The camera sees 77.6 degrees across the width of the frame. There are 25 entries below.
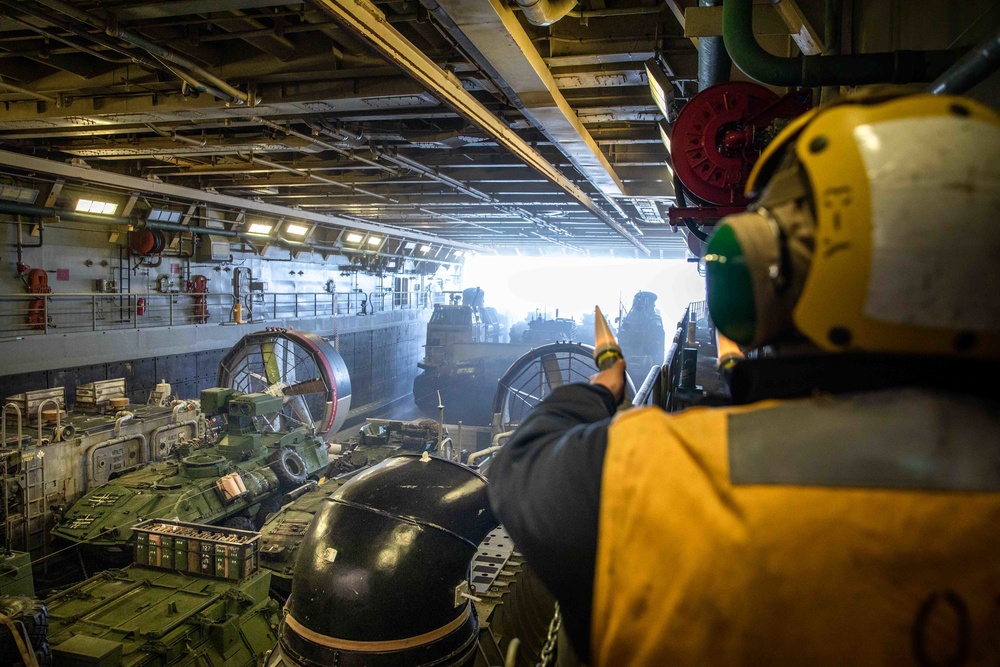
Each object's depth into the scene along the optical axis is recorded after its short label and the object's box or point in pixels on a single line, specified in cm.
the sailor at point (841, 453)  92
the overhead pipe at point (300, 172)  1016
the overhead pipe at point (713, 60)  442
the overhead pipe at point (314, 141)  744
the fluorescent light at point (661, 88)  551
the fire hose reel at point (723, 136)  374
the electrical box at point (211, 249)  1566
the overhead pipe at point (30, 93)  642
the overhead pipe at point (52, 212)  1072
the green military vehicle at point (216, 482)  795
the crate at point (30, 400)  882
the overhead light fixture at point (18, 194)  1060
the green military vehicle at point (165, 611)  495
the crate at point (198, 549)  614
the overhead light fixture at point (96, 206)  1220
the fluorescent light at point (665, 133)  658
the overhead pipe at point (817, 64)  249
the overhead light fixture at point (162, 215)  1388
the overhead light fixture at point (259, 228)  1703
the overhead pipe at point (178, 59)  504
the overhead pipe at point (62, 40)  515
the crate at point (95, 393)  998
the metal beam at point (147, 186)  977
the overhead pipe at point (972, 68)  165
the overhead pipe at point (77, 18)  464
